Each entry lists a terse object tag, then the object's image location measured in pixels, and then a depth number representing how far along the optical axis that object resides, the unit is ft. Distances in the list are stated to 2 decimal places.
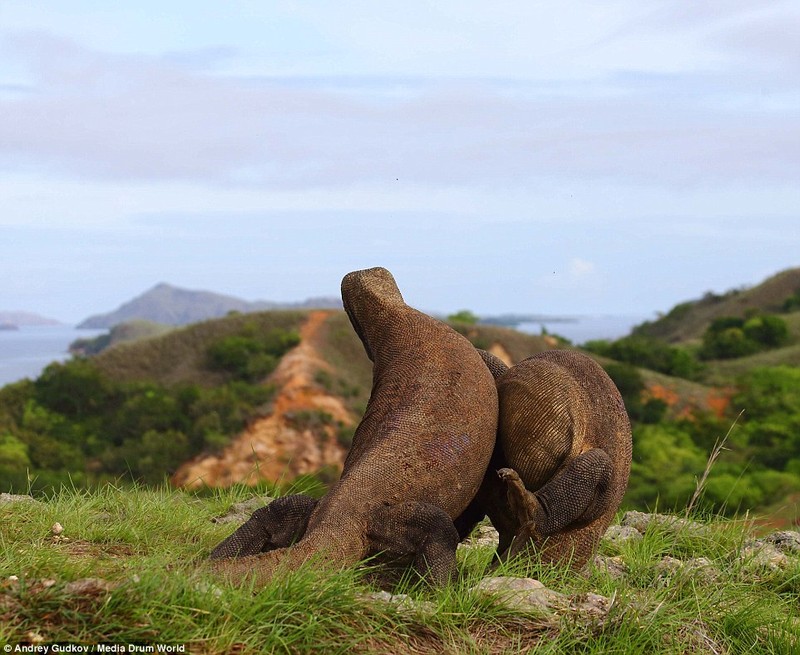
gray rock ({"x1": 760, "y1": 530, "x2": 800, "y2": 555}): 28.83
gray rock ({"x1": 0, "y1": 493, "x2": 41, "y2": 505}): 27.43
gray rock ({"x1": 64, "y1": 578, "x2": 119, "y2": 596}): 14.75
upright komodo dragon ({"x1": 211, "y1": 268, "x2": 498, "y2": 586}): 18.11
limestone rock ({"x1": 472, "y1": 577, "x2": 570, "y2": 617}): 17.65
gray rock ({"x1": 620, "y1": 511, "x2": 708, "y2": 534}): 27.94
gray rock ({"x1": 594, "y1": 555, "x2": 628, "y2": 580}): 22.78
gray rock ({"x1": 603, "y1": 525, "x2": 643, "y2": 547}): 27.09
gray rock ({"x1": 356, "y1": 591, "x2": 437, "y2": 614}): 16.80
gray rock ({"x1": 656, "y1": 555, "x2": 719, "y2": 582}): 21.59
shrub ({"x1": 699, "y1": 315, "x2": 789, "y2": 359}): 120.78
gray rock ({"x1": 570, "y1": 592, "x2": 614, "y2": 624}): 17.56
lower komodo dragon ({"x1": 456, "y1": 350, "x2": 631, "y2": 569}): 19.86
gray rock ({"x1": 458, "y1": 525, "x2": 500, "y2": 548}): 25.93
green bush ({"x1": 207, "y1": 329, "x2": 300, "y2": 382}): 94.99
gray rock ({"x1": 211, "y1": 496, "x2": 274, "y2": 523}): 28.19
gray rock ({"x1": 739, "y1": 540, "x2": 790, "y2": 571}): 24.85
